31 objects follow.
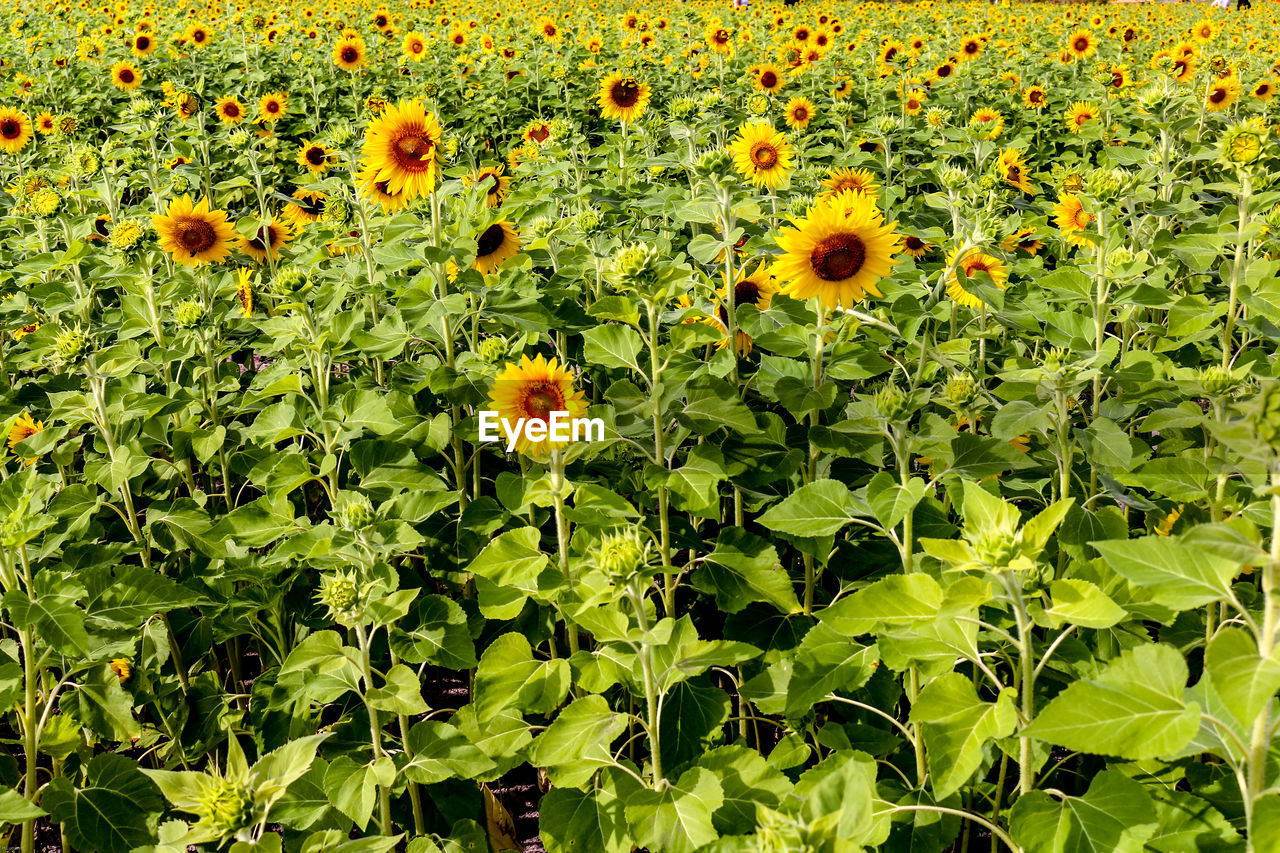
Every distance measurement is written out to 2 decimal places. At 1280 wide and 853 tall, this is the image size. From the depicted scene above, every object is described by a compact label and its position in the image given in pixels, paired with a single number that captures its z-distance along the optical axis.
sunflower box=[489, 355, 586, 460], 2.05
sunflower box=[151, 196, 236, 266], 3.46
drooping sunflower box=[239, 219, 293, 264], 4.18
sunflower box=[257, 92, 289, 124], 6.26
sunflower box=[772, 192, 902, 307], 2.42
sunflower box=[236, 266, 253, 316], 3.35
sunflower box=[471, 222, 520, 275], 3.07
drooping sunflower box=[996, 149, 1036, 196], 4.55
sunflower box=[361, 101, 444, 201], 2.87
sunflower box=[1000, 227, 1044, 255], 3.45
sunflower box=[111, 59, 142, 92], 7.28
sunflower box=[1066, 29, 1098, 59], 8.78
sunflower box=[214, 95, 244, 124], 6.70
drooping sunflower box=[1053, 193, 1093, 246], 3.80
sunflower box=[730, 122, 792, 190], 3.93
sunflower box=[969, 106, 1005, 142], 4.62
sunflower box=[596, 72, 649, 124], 5.28
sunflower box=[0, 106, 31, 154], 5.60
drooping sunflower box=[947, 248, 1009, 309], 2.83
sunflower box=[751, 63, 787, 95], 6.95
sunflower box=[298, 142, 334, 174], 5.13
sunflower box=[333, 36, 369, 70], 6.98
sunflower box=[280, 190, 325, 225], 4.94
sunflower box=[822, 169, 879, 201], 4.05
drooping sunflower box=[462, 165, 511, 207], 3.64
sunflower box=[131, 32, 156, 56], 8.50
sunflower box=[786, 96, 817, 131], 6.01
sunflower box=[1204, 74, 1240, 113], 5.52
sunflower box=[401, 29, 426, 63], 7.98
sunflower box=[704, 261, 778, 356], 2.93
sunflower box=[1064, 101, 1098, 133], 6.32
